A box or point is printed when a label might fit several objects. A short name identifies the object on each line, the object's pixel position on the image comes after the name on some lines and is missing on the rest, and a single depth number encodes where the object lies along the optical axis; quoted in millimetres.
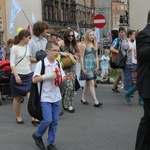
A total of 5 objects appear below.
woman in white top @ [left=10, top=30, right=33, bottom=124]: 6746
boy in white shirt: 5109
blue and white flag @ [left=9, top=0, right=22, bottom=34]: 18323
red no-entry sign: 16194
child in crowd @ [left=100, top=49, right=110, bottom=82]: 14703
